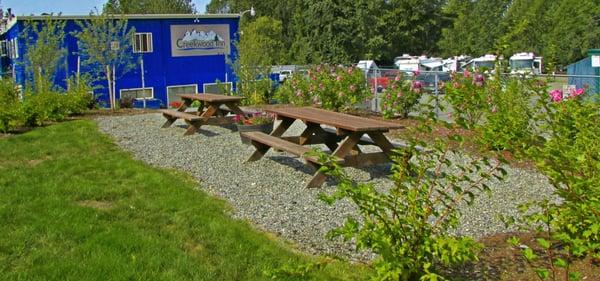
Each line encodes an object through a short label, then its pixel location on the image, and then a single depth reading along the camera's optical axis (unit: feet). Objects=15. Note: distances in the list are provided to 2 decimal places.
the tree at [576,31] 151.74
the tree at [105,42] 55.98
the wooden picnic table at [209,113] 37.70
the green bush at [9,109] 37.76
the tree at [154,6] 176.96
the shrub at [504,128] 11.85
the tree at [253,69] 64.49
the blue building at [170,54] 85.51
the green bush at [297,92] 49.70
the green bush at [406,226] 11.20
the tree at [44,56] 54.95
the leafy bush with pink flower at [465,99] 12.54
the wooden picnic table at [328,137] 22.97
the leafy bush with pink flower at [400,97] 42.98
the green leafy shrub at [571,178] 11.08
